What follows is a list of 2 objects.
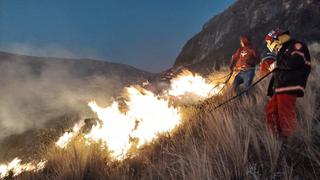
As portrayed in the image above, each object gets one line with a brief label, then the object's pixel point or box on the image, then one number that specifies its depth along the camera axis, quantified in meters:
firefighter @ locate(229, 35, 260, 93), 5.33
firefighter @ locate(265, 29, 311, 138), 2.93
